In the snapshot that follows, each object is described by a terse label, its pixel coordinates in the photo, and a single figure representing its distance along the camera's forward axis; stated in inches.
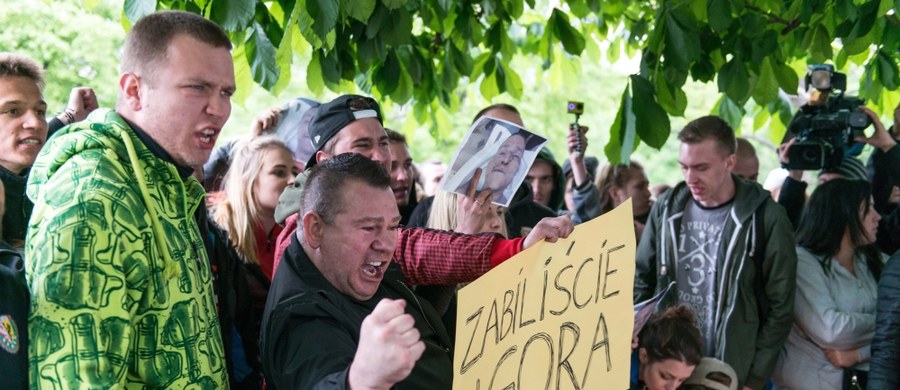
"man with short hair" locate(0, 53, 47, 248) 144.9
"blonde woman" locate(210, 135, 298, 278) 185.8
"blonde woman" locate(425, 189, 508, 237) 157.4
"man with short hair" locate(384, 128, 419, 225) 226.2
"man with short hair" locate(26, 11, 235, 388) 88.5
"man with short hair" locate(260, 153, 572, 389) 104.3
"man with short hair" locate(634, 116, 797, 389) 215.9
